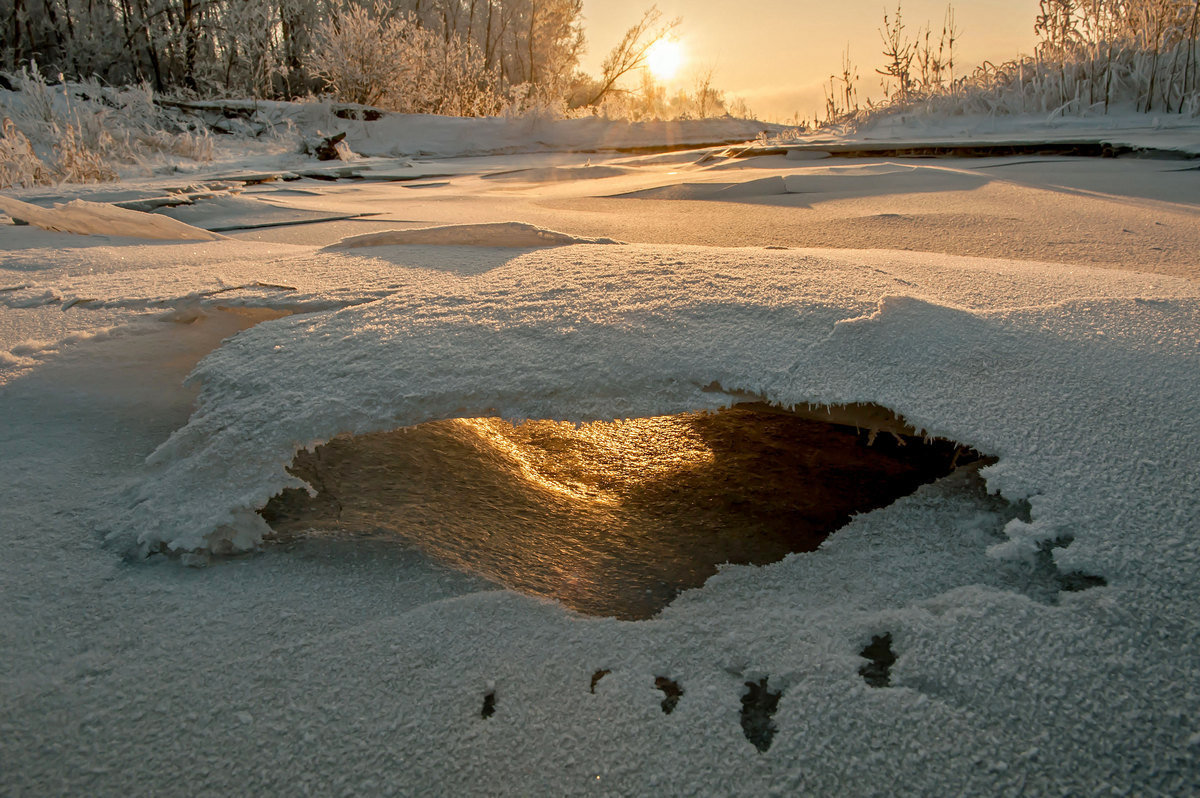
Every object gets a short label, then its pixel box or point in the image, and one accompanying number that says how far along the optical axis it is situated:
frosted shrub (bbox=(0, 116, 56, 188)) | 3.99
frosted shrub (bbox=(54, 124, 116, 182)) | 4.34
